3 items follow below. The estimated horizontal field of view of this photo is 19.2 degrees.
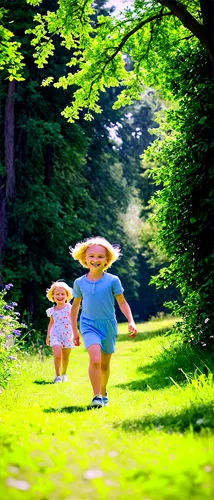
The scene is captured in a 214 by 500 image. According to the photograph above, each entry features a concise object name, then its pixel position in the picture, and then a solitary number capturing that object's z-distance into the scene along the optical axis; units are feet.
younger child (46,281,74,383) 33.91
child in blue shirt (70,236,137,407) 23.47
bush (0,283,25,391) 28.02
